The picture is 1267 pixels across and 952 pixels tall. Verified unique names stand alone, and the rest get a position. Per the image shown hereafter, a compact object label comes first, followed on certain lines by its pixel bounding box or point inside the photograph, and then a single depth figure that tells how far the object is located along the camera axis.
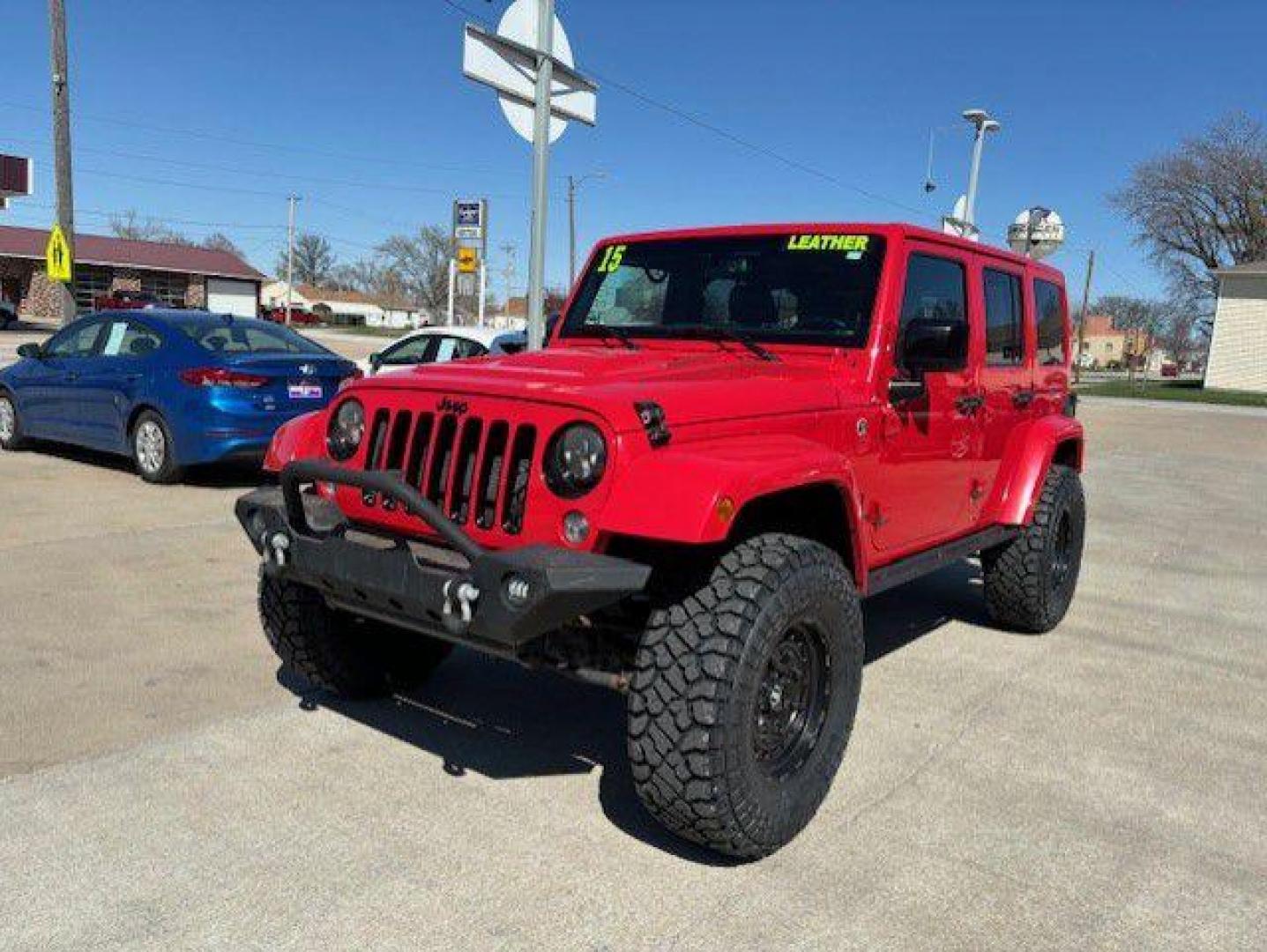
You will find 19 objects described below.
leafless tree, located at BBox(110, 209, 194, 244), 90.64
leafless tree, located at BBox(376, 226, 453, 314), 86.94
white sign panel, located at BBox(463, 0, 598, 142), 5.36
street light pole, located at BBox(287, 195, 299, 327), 63.06
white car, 10.68
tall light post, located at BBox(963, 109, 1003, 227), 15.48
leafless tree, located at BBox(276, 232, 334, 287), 109.12
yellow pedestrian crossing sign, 13.24
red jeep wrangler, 2.64
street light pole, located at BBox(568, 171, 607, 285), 45.96
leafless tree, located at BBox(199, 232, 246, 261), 103.19
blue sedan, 7.98
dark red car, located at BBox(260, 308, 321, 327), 60.94
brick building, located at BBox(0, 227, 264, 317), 49.31
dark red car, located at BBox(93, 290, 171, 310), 40.58
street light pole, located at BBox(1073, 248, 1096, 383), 56.25
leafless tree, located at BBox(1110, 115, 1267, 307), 47.16
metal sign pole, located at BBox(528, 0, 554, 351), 5.63
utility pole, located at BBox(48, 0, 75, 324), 14.33
